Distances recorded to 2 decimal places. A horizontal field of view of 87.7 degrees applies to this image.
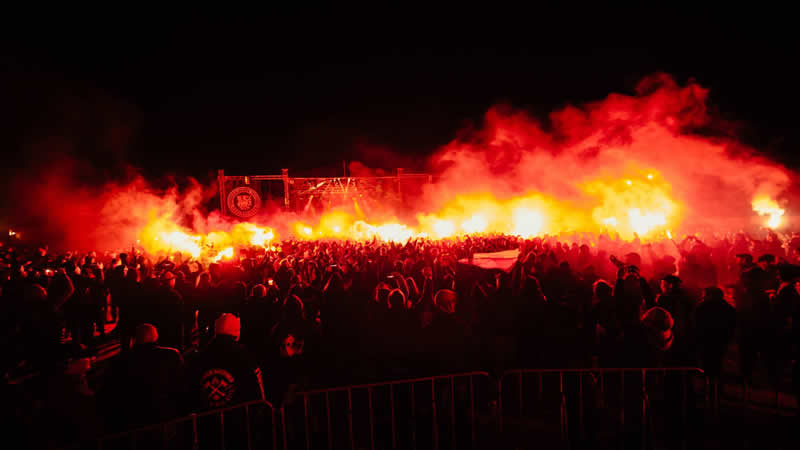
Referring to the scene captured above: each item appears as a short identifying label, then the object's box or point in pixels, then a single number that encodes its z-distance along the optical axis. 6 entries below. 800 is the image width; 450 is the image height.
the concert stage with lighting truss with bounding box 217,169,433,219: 26.47
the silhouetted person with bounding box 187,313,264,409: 3.45
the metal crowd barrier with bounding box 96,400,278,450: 3.19
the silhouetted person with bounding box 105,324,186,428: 3.31
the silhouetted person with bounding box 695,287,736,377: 5.12
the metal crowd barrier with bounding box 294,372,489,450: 4.20
